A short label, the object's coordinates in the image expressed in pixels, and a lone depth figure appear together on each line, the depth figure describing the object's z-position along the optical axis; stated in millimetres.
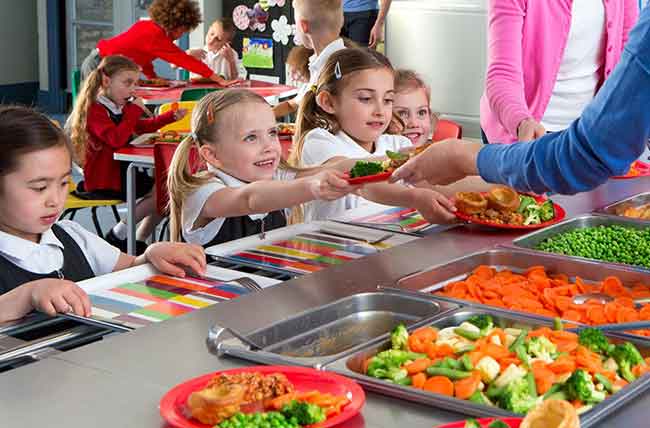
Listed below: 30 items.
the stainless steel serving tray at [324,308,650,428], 1221
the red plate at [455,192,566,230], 2320
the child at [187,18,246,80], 8242
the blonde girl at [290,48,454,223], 3195
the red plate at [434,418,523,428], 1140
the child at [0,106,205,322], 2113
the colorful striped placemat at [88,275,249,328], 1662
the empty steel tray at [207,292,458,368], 1437
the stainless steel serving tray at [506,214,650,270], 2262
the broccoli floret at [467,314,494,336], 1578
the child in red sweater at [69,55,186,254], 5082
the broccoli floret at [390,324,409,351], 1474
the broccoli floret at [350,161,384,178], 2201
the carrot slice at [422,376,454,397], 1308
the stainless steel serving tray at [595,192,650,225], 2586
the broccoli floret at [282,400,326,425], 1167
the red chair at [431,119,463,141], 4582
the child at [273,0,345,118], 5242
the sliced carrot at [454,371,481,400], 1283
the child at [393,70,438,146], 3693
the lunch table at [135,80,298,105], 6230
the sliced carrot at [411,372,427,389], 1335
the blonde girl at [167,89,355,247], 2635
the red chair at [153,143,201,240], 4340
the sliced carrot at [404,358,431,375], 1367
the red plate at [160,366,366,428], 1176
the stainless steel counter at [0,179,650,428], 1211
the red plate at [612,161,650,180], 3079
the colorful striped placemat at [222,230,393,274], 2031
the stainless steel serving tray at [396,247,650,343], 1961
